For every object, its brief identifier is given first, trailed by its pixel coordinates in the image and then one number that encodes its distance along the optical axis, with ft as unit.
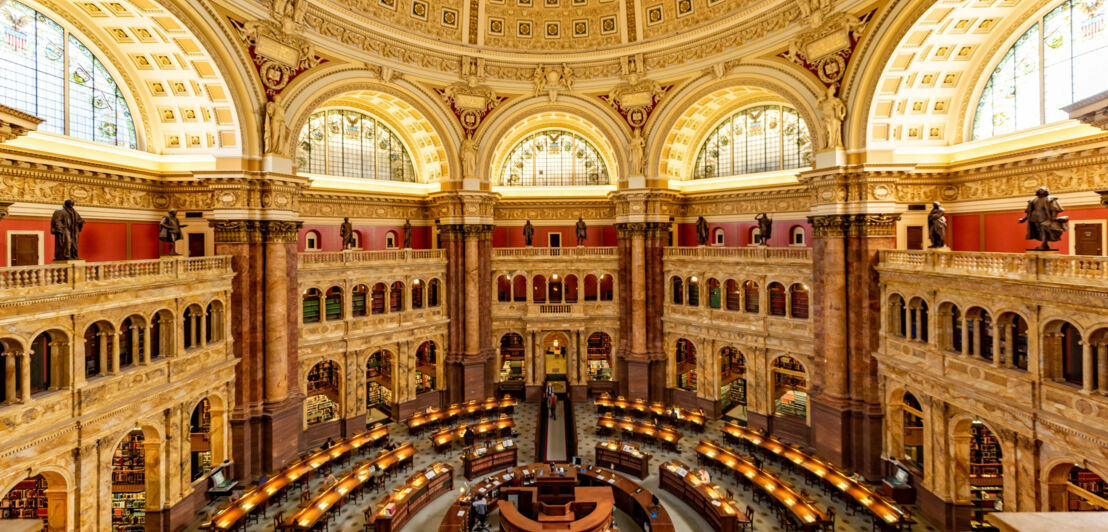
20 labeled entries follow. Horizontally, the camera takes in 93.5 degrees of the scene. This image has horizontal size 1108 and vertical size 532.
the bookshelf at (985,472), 59.26
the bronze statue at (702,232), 93.97
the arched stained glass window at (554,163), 112.98
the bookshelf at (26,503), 55.77
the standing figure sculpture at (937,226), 60.44
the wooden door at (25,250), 55.77
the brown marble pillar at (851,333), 69.72
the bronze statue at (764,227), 83.61
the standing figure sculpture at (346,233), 86.22
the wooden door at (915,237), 72.54
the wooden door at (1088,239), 56.44
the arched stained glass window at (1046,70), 58.44
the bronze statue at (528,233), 103.50
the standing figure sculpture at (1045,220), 47.14
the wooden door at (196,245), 72.33
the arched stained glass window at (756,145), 91.50
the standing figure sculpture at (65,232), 47.96
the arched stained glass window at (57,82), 57.77
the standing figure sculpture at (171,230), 61.46
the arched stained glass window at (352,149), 92.99
